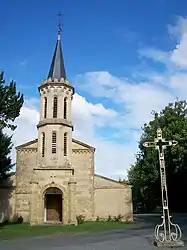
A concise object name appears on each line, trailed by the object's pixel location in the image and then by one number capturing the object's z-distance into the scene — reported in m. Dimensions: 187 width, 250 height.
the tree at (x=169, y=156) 25.76
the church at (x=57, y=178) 25.57
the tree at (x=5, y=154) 22.72
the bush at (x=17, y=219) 28.52
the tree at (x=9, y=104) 20.46
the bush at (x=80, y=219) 26.57
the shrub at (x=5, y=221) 28.61
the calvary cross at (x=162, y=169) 11.98
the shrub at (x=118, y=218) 29.41
